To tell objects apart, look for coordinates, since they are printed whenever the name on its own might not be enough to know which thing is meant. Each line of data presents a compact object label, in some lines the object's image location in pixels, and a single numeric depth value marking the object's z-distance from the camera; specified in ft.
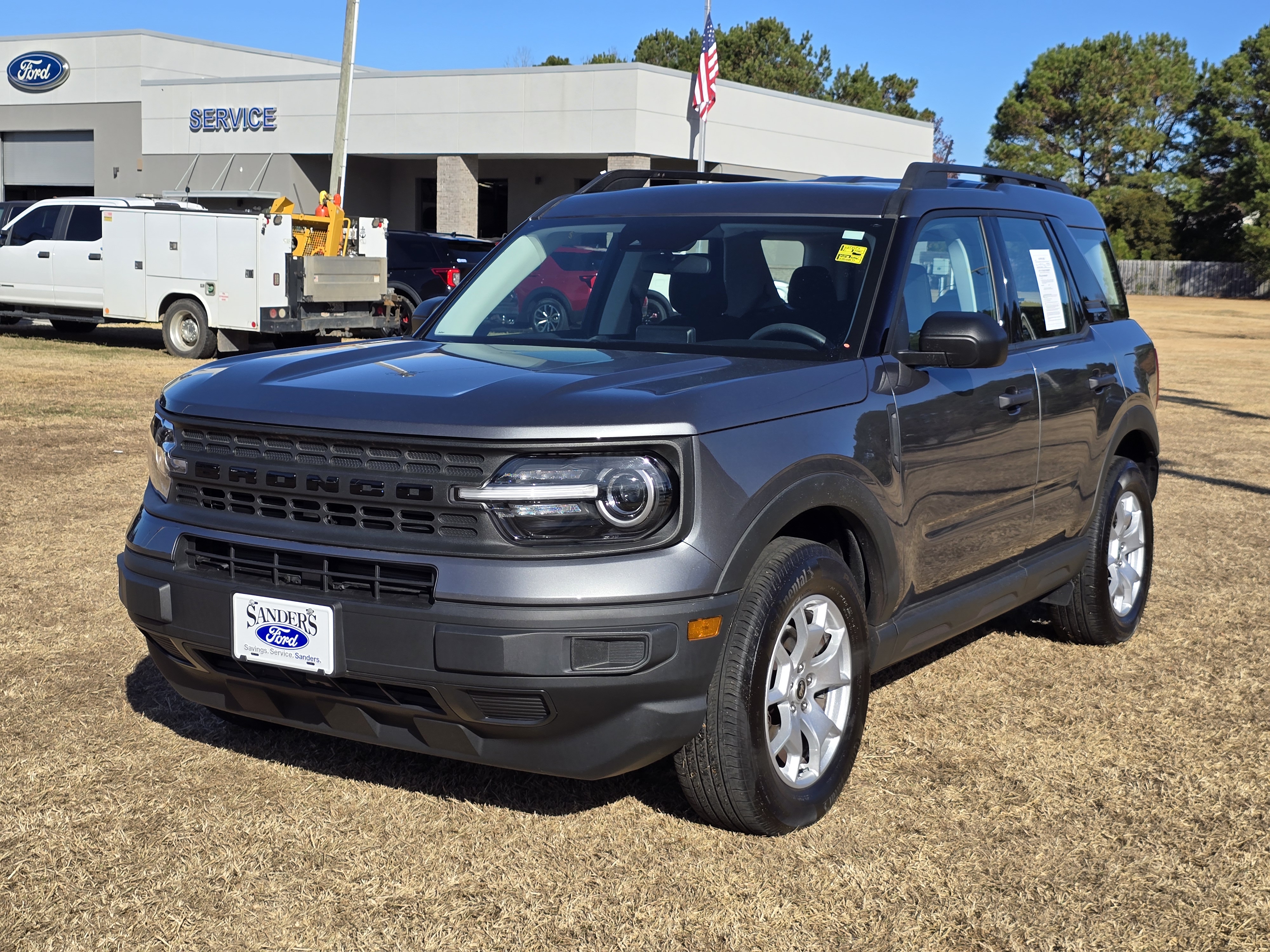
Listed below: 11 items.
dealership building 130.62
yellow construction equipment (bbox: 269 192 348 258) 65.36
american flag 115.75
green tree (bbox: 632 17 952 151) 259.19
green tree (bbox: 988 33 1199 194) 231.30
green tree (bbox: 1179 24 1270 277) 205.87
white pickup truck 59.82
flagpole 120.26
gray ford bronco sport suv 11.15
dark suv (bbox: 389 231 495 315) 70.79
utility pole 85.10
